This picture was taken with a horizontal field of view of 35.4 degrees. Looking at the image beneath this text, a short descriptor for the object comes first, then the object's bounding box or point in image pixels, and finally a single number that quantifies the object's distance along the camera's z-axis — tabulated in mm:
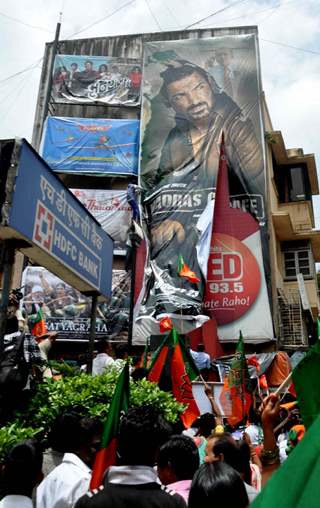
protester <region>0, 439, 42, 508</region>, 2551
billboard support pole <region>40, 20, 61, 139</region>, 20109
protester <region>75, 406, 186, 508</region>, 2018
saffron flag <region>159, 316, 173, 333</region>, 11555
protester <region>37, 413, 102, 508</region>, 2680
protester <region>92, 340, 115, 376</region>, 6873
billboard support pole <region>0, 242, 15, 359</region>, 3861
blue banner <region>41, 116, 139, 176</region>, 18297
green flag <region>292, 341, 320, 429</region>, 1637
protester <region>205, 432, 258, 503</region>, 2949
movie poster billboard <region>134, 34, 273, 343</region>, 15273
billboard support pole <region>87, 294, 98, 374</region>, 5704
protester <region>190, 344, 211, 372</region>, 9695
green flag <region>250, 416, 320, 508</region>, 942
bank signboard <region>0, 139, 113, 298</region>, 3857
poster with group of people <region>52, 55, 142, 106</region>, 19906
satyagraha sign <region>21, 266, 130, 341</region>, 15688
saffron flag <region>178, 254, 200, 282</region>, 12336
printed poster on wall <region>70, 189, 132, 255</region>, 17172
